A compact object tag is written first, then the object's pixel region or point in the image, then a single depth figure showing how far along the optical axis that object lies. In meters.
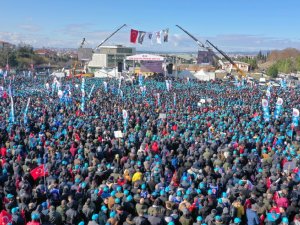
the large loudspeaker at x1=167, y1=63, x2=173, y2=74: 34.36
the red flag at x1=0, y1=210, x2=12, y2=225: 5.20
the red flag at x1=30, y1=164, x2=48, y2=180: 6.83
